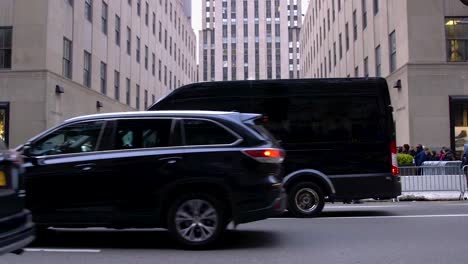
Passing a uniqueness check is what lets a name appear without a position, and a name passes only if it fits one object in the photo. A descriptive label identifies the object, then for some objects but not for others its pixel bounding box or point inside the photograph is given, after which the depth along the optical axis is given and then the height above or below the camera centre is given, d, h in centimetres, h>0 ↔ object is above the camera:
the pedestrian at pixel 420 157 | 1806 -11
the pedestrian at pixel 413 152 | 1915 +7
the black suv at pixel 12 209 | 453 -48
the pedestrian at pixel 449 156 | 1897 -9
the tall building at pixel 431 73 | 2169 +345
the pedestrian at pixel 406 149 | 1930 +19
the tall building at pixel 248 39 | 12719 +2884
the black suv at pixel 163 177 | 682 -29
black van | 1032 +55
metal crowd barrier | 1545 -79
